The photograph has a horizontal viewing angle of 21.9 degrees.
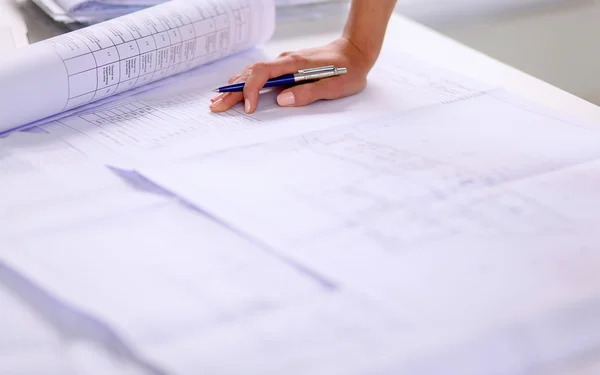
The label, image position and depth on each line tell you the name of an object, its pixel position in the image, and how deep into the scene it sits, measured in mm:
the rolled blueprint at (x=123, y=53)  1399
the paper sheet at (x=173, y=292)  1163
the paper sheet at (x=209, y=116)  1380
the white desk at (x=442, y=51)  1507
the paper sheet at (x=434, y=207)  1209
